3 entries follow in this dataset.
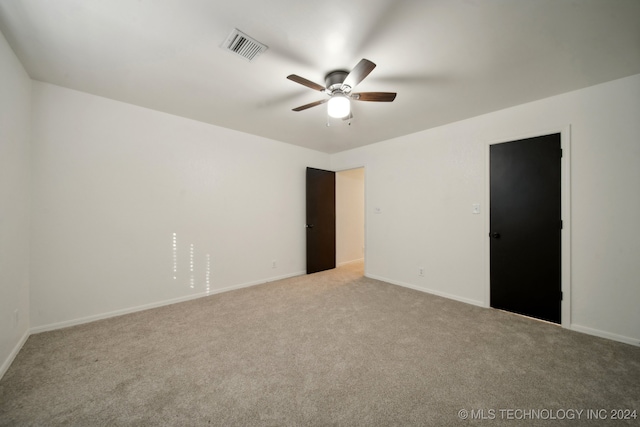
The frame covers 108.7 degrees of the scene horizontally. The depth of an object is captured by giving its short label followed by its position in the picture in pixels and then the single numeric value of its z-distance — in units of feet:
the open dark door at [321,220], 15.06
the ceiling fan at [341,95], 6.68
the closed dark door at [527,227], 8.39
